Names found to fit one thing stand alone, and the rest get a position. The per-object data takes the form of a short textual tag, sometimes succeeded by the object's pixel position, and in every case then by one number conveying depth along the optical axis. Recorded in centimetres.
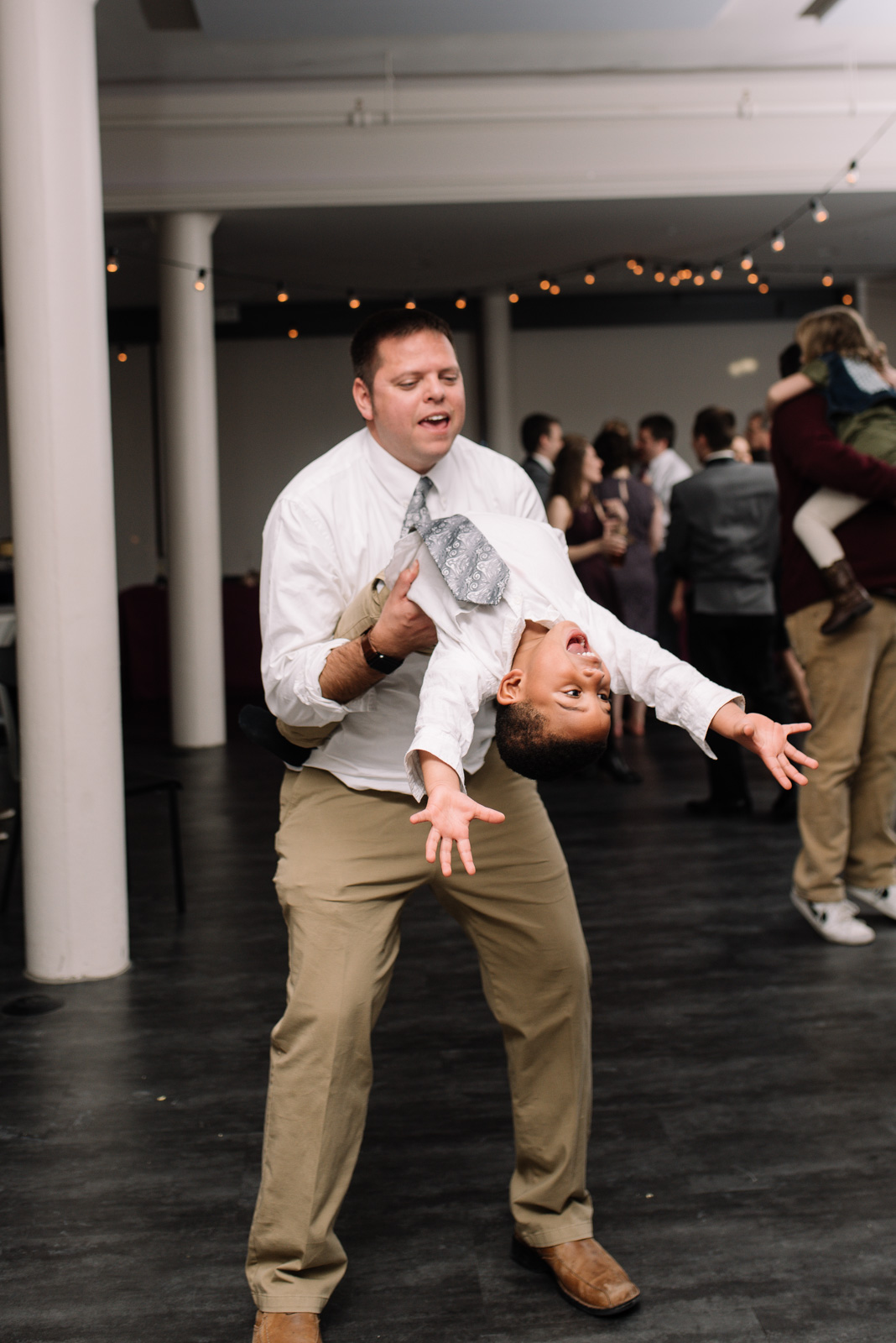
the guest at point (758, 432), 785
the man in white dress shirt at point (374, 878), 168
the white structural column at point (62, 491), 315
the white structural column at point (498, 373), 1120
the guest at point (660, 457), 735
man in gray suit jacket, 464
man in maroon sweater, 333
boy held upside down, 151
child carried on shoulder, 327
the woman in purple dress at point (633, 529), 621
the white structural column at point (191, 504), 718
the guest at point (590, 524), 528
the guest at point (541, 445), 568
